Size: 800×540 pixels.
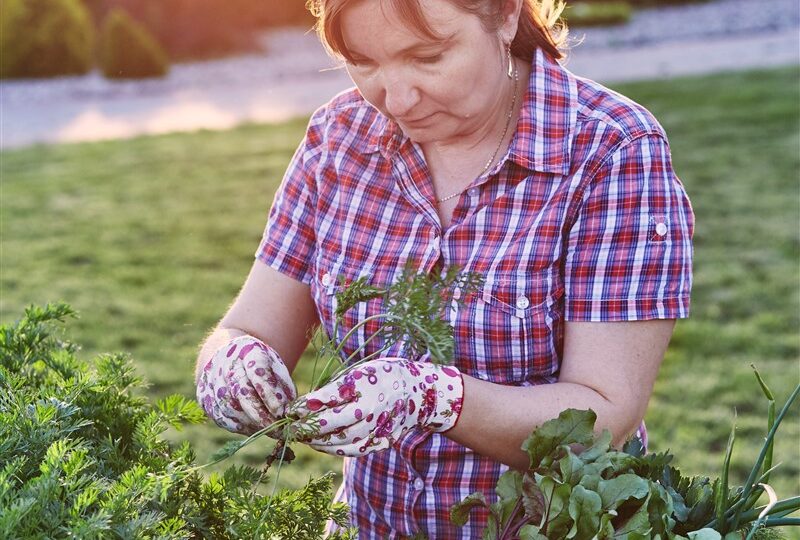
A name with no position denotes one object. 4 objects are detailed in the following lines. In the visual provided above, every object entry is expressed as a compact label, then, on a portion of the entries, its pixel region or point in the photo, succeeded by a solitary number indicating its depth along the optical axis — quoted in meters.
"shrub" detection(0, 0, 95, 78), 9.49
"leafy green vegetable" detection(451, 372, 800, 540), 1.17
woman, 1.50
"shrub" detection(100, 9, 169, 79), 9.45
